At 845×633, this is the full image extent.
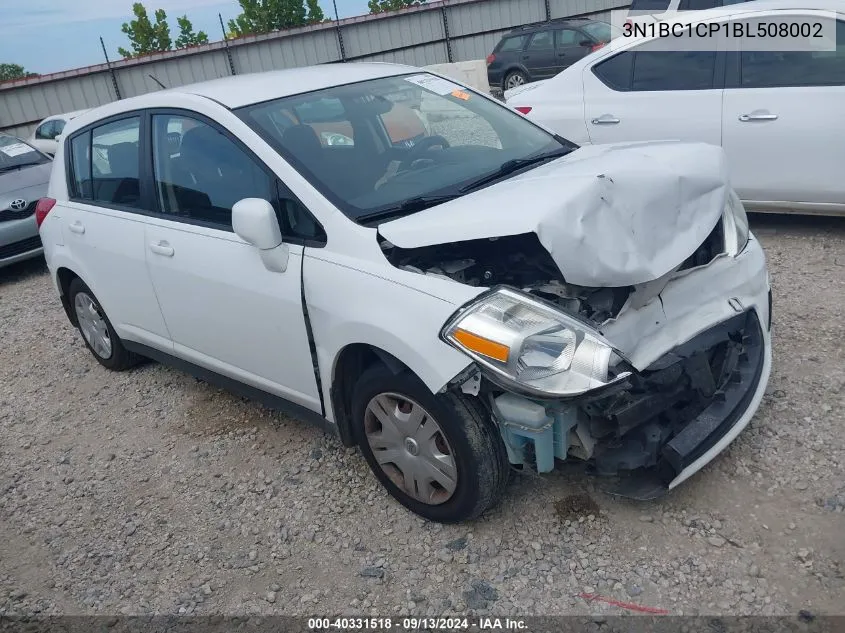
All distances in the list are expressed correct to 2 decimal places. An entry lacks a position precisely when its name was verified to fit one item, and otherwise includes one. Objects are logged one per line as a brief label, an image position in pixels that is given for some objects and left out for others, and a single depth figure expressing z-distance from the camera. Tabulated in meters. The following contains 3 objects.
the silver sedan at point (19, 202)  7.48
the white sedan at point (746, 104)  4.86
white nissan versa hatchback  2.49
